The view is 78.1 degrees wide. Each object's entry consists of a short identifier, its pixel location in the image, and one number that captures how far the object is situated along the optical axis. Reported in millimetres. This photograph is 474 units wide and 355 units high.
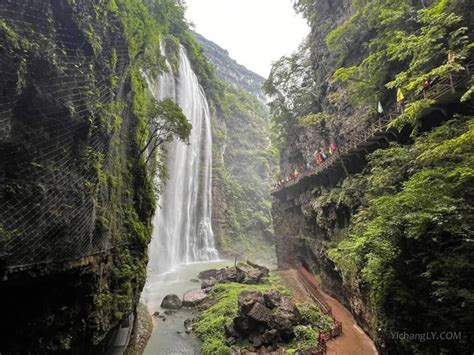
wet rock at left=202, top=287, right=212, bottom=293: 21203
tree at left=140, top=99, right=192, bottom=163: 15125
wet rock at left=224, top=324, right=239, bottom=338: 13659
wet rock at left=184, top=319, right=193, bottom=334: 15642
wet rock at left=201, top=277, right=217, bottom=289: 22375
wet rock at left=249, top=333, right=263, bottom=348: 12602
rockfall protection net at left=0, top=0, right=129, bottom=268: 5398
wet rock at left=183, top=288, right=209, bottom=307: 19547
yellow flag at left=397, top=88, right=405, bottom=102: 11906
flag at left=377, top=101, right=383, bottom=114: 14477
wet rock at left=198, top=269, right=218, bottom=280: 26000
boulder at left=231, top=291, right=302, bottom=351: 12773
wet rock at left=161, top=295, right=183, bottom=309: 19281
